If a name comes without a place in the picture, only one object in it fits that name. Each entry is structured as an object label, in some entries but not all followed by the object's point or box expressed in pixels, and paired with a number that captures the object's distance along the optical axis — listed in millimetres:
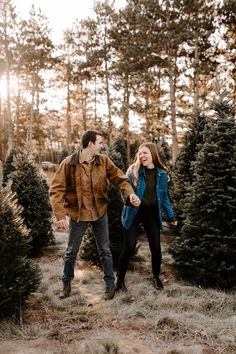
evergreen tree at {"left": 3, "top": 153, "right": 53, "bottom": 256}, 7883
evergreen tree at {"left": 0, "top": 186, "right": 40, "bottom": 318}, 4203
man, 4988
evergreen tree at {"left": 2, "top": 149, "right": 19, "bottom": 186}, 16898
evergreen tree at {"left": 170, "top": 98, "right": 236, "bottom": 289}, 5594
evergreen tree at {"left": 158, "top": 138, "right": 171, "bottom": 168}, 23469
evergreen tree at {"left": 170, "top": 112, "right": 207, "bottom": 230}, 8398
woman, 5316
